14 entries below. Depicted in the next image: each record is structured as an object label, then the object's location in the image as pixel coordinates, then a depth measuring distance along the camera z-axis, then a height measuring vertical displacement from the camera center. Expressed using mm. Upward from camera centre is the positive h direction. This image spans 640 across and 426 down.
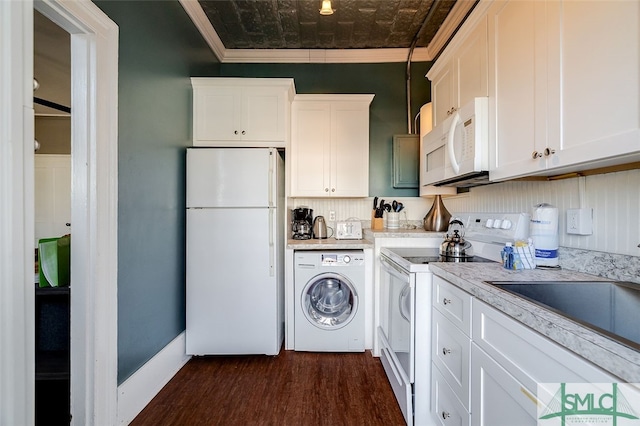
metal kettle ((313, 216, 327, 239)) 2967 -167
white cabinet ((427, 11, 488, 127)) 1679 +946
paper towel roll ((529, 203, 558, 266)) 1433 -117
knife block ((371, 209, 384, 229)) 3094 -118
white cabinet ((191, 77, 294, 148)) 2588 +872
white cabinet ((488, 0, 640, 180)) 884 +484
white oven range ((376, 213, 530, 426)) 1642 -584
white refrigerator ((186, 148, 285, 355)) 2420 -324
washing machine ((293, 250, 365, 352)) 2529 -807
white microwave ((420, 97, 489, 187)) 1638 +412
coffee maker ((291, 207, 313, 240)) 2945 -118
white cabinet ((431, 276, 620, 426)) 784 -534
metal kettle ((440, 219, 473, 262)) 1930 -254
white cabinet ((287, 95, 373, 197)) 2914 +666
